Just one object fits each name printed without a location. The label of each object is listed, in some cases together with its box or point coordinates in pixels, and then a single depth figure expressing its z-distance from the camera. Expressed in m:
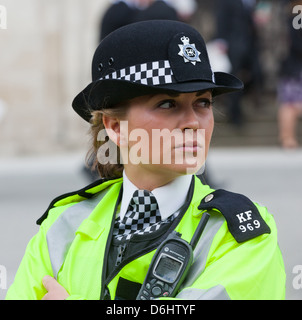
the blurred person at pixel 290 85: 18.89
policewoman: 3.60
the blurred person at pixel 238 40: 19.16
